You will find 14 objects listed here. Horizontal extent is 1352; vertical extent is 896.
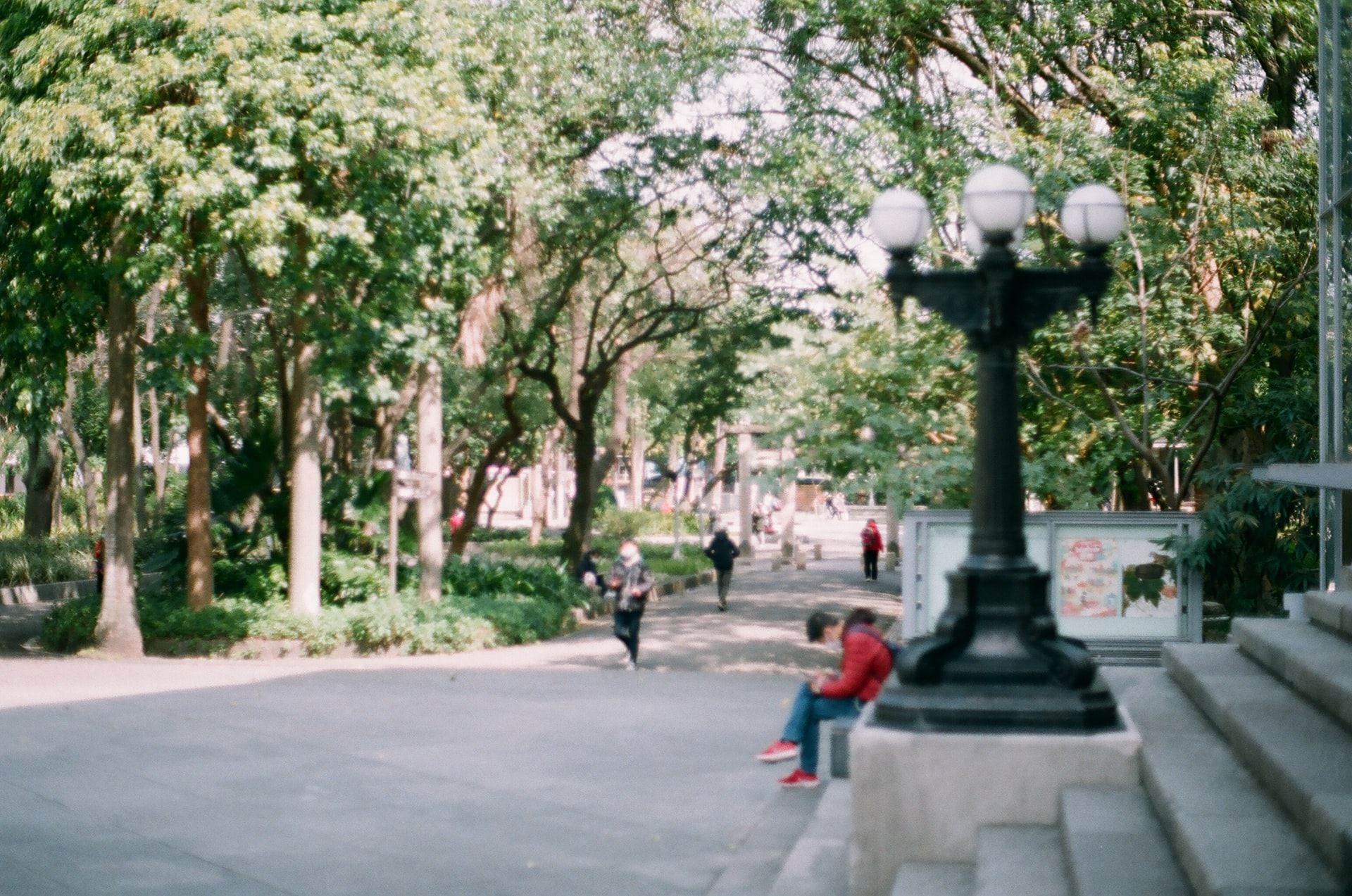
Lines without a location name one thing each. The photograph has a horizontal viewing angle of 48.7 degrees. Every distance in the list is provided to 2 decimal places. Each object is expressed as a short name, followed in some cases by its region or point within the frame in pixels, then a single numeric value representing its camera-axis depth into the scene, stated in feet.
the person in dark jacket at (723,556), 95.35
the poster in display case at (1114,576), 51.85
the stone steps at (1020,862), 18.86
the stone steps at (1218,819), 15.69
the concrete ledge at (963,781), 21.65
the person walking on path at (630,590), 61.72
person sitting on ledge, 31.09
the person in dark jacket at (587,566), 88.79
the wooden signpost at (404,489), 72.18
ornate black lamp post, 22.26
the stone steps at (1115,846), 17.44
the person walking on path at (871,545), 126.41
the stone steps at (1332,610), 27.25
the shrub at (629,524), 181.06
